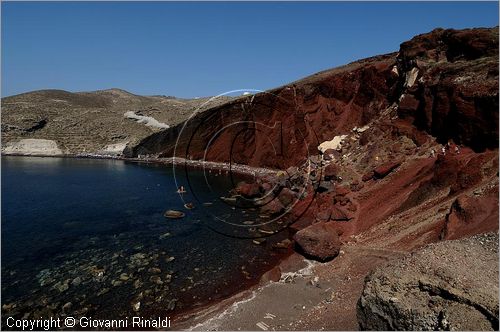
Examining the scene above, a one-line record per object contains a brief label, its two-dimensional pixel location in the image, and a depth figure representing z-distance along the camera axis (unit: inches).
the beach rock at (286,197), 1496.4
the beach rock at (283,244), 1072.3
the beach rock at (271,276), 842.7
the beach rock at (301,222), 1241.4
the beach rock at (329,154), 1715.1
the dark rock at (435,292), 387.2
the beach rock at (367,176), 1335.1
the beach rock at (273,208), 1465.3
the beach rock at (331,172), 1456.9
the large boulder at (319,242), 926.4
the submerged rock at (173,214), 1398.9
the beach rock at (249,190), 1738.4
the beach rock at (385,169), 1272.1
